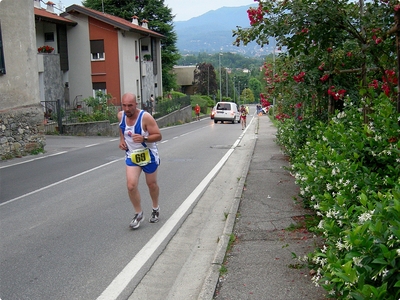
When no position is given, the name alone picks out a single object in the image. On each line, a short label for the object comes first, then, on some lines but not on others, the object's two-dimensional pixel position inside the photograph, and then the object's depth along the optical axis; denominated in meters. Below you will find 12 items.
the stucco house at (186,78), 87.25
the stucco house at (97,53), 39.50
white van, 44.72
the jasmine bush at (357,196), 2.96
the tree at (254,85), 149.11
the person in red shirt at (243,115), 35.56
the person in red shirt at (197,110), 54.53
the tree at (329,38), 7.39
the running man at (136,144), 6.88
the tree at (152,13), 57.34
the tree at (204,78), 85.12
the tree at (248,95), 121.81
